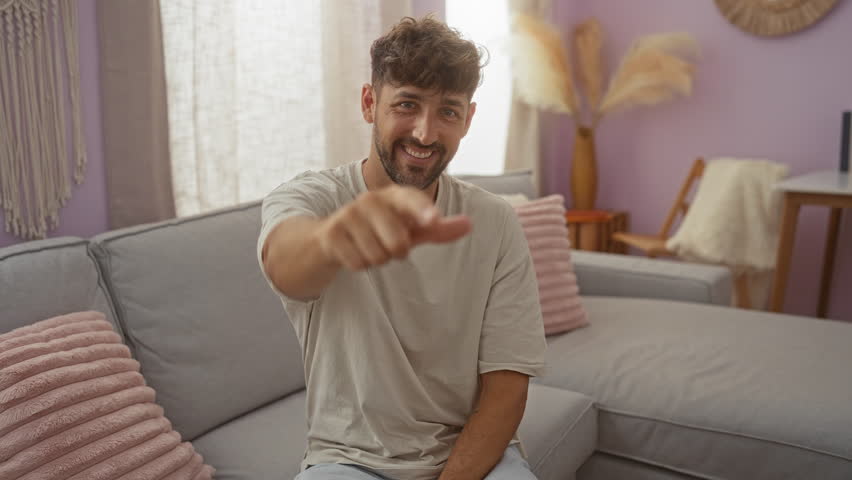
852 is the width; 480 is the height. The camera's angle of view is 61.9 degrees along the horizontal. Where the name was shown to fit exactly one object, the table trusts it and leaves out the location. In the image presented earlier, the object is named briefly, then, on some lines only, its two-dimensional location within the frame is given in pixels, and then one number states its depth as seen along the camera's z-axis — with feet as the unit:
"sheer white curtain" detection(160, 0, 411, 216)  6.50
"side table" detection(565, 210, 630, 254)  11.53
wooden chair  10.94
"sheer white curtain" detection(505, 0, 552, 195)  11.54
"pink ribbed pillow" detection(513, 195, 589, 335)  7.07
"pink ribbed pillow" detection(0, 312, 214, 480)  3.66
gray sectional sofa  4.91
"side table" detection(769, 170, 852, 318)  8.73
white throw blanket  10.32
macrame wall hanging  5.25
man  3.81
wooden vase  11.90
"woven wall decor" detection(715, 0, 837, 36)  10.59
